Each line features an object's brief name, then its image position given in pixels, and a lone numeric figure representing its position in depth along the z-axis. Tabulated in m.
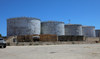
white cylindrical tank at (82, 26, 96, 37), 60.75
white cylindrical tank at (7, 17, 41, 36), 40.93
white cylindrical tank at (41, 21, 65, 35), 46.63
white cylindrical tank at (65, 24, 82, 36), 53.32
